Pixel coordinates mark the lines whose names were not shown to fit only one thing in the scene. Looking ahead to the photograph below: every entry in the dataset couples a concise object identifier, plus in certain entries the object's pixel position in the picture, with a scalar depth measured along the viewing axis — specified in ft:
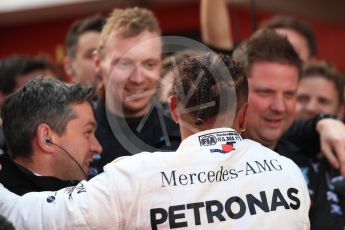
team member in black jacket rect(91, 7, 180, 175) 18.79
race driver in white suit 12.38
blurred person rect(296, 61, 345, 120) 27.14
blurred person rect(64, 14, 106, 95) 26.45
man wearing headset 15.30
